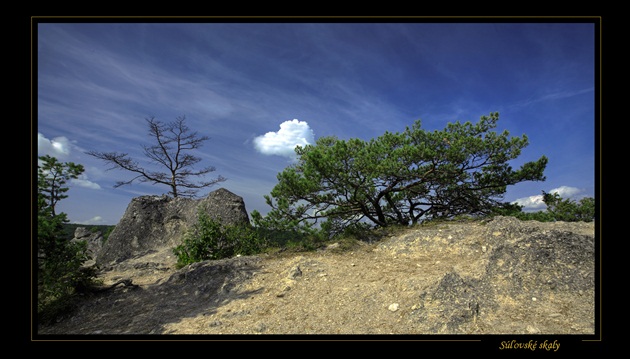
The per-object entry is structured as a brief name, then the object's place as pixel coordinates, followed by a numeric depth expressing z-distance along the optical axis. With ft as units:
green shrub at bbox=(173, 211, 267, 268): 33.47
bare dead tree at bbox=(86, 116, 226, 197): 62.01
